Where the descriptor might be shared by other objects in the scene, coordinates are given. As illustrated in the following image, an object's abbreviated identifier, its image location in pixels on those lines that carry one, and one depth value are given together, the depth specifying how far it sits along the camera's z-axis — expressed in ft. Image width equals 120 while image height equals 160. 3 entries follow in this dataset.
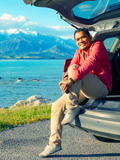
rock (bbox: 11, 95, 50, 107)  59.15
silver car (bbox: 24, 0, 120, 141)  11.00
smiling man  11.85
